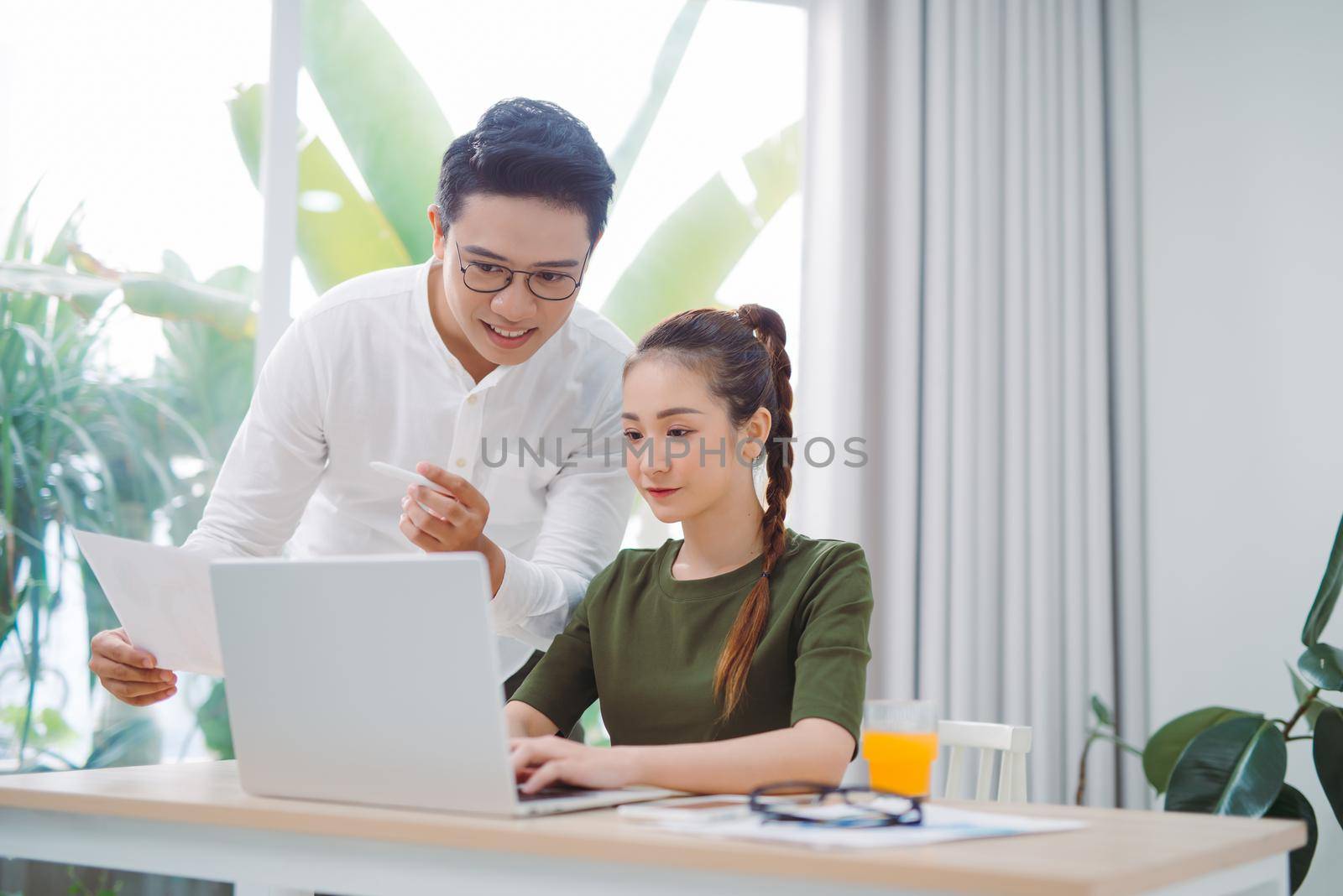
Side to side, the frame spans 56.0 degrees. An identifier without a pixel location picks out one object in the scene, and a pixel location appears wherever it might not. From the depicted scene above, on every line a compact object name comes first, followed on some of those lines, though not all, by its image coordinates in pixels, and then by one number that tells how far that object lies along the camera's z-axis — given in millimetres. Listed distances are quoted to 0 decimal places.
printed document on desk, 825
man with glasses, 1602
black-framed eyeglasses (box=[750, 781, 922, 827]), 905
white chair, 1607
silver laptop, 912
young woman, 1408
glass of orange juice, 1171
